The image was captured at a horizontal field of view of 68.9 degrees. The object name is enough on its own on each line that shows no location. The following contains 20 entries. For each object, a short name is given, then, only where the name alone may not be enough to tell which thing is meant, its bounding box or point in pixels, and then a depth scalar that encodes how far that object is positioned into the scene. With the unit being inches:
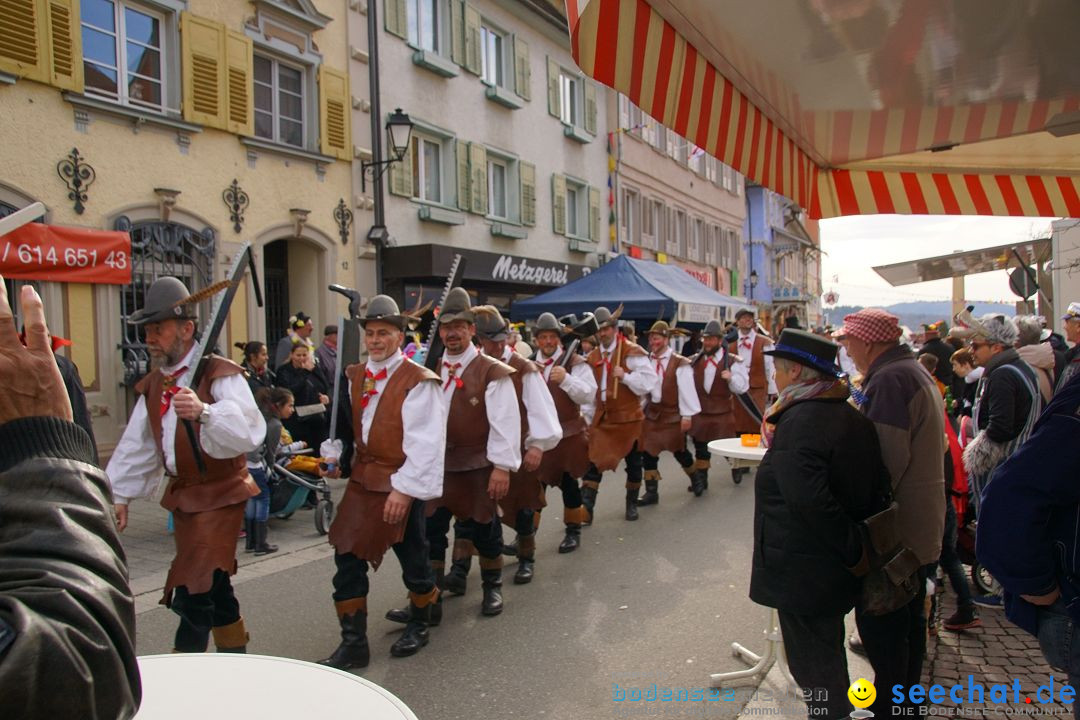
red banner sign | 334.3
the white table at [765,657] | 155.0
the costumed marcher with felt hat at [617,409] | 297.6
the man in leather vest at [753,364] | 388.5
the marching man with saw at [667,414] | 331.9
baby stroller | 283.0
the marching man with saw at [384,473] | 163.3
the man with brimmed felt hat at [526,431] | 215.8
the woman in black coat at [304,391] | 347.9
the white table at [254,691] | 70.9
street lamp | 487.8
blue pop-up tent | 605.9
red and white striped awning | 83.4
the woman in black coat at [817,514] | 111.8
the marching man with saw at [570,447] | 259.8
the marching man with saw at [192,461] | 143.9
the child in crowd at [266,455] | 259.3
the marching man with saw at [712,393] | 355.9
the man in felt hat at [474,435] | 194.9
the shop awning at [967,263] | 592.4
